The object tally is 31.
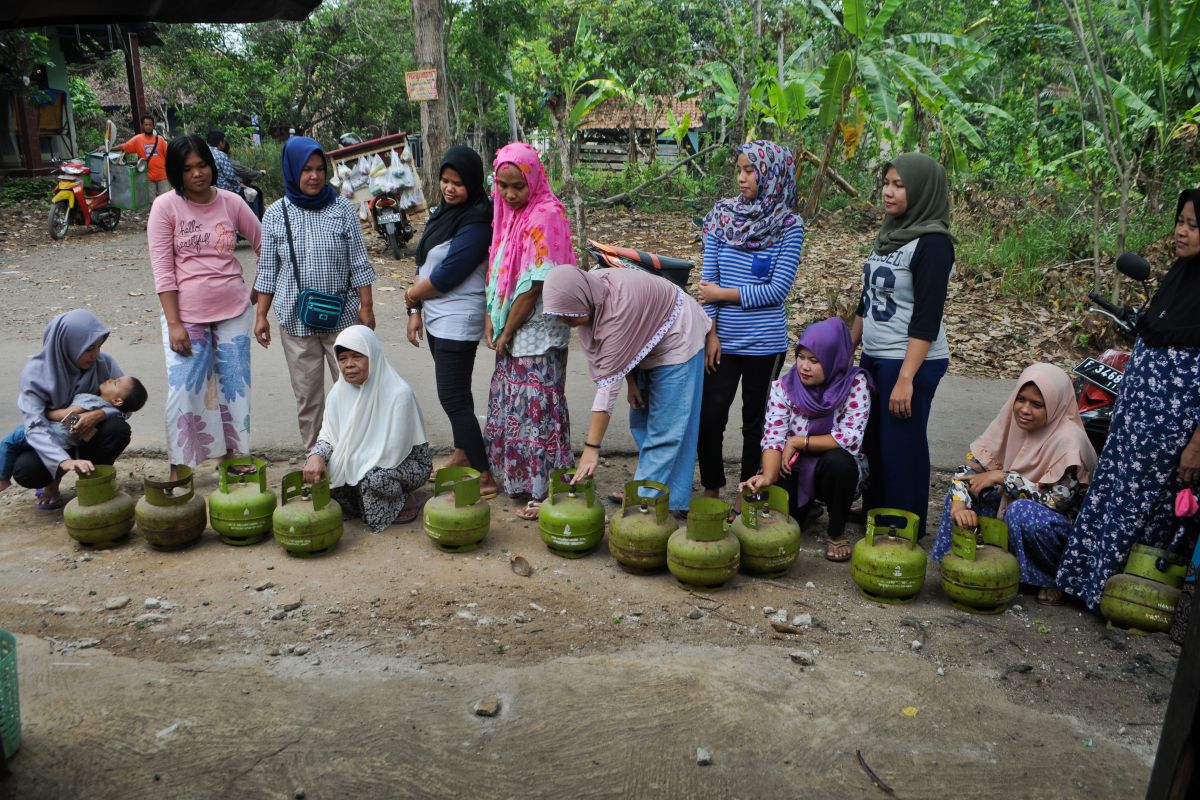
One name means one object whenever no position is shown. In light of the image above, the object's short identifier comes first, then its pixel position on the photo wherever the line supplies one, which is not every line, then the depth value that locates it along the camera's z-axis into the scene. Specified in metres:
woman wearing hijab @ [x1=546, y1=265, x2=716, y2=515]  4.12
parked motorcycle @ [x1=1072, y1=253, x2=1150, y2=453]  4.13
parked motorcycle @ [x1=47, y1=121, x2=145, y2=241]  12.39
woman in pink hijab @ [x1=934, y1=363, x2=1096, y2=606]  3.85
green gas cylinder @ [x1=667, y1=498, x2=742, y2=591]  3.78
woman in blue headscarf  4.74
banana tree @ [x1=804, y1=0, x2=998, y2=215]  7.86
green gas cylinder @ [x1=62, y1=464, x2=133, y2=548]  4.21
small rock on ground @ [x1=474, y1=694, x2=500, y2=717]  3.05
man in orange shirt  13.03
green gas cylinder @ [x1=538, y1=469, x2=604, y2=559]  4.11
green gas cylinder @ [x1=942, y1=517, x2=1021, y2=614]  3.66
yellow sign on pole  9.54
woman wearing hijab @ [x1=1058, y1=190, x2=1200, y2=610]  3.40
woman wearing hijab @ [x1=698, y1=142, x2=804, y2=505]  4.31
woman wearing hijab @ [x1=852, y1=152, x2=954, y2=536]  3.96
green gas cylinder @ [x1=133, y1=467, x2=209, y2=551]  4.18
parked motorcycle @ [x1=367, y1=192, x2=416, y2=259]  10.51
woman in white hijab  4.40
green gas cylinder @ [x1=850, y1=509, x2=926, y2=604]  3.73
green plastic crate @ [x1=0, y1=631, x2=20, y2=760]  2.69
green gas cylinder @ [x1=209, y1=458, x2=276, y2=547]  4.22
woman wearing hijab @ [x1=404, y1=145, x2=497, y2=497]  4.62
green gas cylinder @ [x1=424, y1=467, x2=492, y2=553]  4.16
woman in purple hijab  4.17
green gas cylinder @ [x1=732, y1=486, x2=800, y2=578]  3.93
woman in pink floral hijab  4.38
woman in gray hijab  4.46
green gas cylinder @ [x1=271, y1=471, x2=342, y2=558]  4.11
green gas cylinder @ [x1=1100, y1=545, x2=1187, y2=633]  3.53
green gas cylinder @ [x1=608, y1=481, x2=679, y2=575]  3.95
